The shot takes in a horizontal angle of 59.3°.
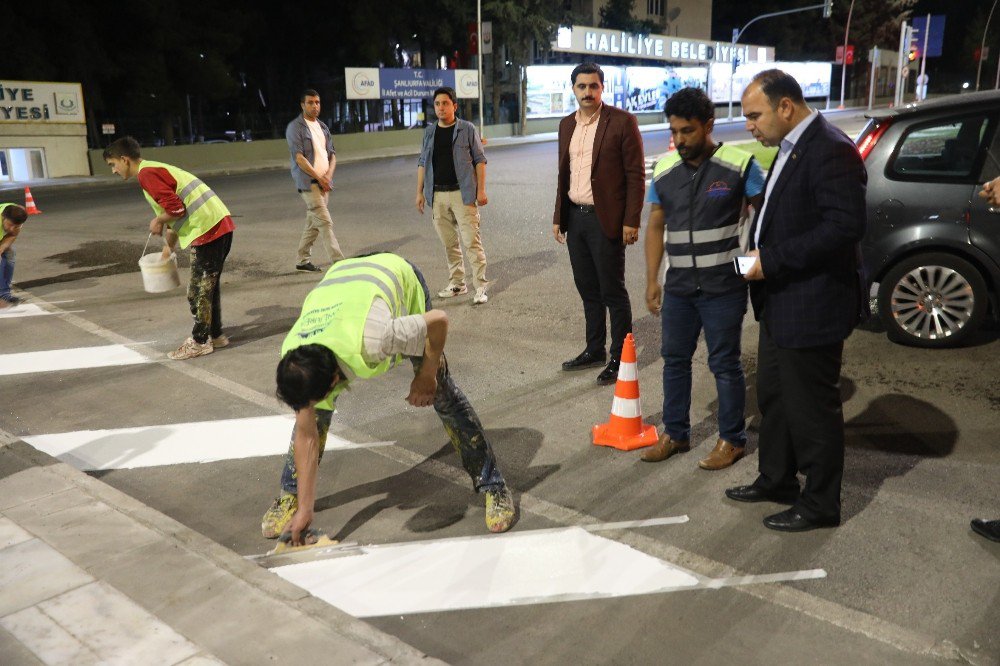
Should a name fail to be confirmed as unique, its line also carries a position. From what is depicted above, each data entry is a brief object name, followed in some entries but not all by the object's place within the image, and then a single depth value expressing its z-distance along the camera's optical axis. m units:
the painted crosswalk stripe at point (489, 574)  3.55
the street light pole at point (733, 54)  51.10
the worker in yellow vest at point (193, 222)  6.71
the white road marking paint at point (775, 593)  3.17
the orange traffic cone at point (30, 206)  16.91
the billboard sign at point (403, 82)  35.41
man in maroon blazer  5.95
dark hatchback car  6.28
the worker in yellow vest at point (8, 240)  8.79
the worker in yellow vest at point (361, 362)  3.33
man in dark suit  3.67
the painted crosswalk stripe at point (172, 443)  5.15
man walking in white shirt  9.84
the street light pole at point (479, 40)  36.03
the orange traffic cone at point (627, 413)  5.04
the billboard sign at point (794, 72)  58.50
